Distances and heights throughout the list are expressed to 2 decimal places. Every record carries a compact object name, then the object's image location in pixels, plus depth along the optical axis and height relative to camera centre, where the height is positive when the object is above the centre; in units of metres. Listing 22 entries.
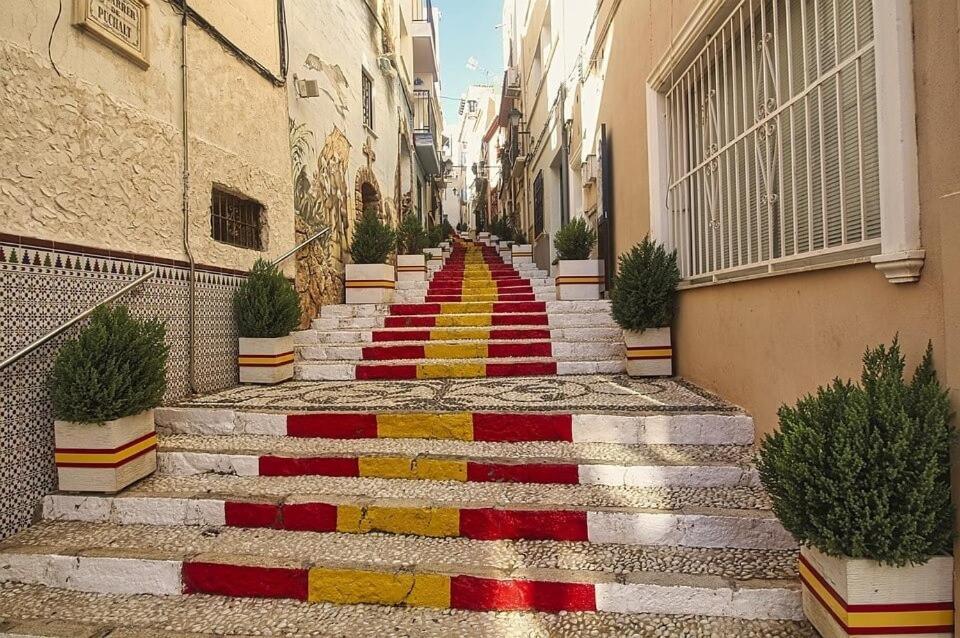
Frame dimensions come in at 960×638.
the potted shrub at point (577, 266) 6.58 +0.79
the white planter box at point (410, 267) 8.66 +1.10
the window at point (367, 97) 8.91 +4.18
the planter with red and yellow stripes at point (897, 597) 1.65 -0.91
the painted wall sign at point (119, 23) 3.02 +2.00
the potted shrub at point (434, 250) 11.24 +1.97
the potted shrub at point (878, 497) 1.58 -0.57
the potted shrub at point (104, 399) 2.64 -0.32
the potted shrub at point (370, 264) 6.92 +0.93
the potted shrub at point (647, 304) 4.20 +0.18
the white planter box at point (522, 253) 12.42 +1.85
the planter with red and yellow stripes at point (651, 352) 4.37 -0.23
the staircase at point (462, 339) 4.83 -0.10
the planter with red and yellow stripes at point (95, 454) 2.72 -0.63
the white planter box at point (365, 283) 6.91 +0.67
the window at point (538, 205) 12.24 +3.03
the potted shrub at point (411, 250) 8.69 +1.50
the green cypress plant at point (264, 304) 4.54 +0.27
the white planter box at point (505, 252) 13.20 +2.10
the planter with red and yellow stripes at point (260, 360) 4.62 -0.23
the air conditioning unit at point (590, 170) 6.47 +2.11
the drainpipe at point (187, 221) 3.92 +0.90
